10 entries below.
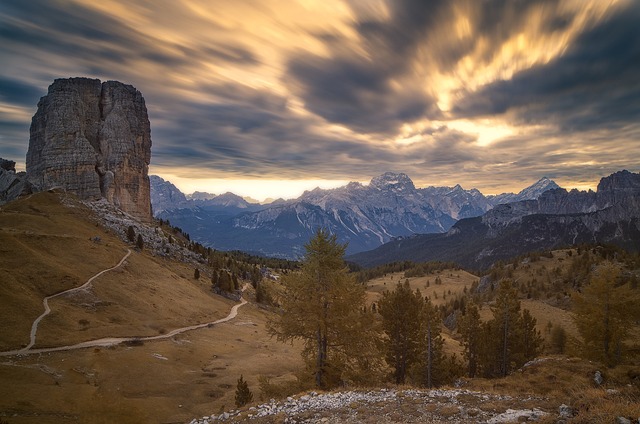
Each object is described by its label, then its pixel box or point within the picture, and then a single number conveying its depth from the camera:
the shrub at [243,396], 30.73
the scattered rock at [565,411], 14.13
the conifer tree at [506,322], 47.51
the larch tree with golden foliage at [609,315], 38.34
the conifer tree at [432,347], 40.66
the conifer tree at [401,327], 40.62
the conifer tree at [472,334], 49.81
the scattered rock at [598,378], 27.56
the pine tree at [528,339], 51.06
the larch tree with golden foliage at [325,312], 27.08
